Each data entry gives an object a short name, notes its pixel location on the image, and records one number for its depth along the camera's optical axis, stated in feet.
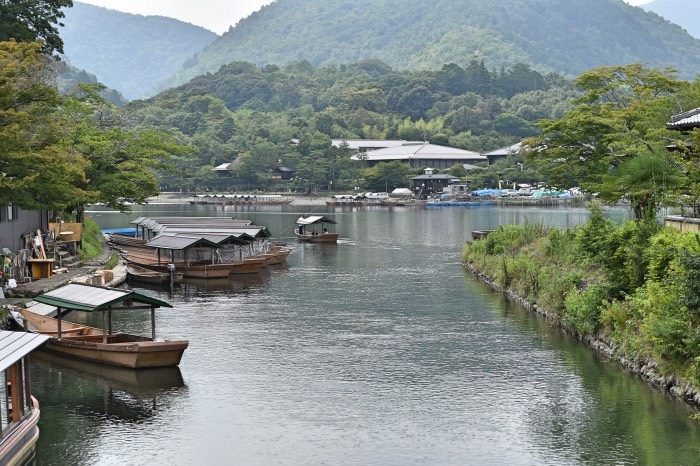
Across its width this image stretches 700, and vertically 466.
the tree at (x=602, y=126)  158.10
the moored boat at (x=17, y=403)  60.52
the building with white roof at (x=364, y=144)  571.28
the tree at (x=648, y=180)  117.19
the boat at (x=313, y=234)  252.01
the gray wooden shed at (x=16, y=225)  146.92
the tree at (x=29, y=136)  119.65
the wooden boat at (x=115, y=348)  92.63
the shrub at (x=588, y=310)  105.70
